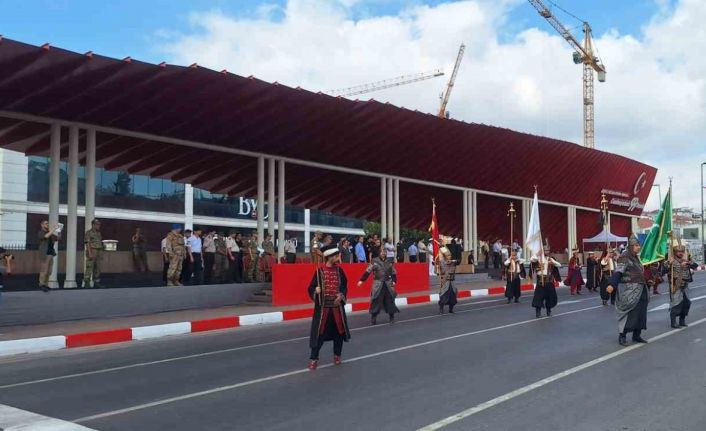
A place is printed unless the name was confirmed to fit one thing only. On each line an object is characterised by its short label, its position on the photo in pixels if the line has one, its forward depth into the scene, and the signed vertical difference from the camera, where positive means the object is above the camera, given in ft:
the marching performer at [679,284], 41.37 -1.72
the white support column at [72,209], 57.36 +4.02
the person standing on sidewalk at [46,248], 51.06 +0.57
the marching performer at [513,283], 65.46 -2.64
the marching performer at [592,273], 79.77 -2.07
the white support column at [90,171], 60.23 +7.56
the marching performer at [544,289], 50.29 -2.48
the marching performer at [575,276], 76.71 -2.31
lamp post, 193.04 +13.32
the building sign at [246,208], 186.09 +13.29
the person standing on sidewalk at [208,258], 67.97 -0.25
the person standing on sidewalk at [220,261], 68.85 -0.56
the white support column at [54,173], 56.75 +7.06
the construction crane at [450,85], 328.66 +83.34
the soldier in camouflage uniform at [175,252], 59.77 +0.31
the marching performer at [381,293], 49.80 -2.75
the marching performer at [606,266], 62.64 -1.04
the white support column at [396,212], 94.43 +6.00
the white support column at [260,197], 76.43 +6.60
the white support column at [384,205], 92.99 +6.97
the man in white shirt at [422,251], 96.40 +0.66
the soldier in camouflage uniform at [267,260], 71.05 -0.47
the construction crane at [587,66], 289.41 +87.32
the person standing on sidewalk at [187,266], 62.69 -0.98
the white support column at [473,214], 111.14 +6.79
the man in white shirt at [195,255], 62.90 +0.05
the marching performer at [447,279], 55.52 -1.93
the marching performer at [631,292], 35.35 -1.93
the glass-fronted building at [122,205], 130.26 +11.43
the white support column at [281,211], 79.56 +5.38
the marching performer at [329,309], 30.07 -2.39
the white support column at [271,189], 78.59 +7.69
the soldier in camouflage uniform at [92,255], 55.47 +0.04
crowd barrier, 63.72 -2.63
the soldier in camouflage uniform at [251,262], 70.49 -0.67
